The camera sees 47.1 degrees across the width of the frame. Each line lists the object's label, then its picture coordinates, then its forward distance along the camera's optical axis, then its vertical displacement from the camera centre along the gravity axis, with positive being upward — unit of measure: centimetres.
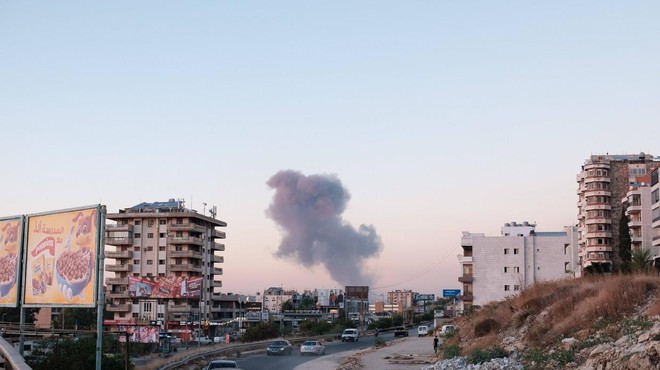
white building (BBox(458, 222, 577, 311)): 10456 +184
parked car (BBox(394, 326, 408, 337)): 10689 -810
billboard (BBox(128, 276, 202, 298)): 10450 -172
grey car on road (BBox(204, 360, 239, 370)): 4019 -481
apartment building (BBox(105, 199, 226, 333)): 12638 +378
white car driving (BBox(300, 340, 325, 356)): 7066 -686
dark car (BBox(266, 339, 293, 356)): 7038 -683
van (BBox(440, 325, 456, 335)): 7189 -517
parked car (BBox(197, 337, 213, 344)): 10069 -887
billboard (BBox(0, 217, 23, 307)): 3381 +65
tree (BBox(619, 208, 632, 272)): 8538 +433
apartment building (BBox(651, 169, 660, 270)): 8712 +769
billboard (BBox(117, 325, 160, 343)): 7456 -597
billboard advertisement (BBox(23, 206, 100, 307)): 2955 +64
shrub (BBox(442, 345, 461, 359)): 4319 -440
